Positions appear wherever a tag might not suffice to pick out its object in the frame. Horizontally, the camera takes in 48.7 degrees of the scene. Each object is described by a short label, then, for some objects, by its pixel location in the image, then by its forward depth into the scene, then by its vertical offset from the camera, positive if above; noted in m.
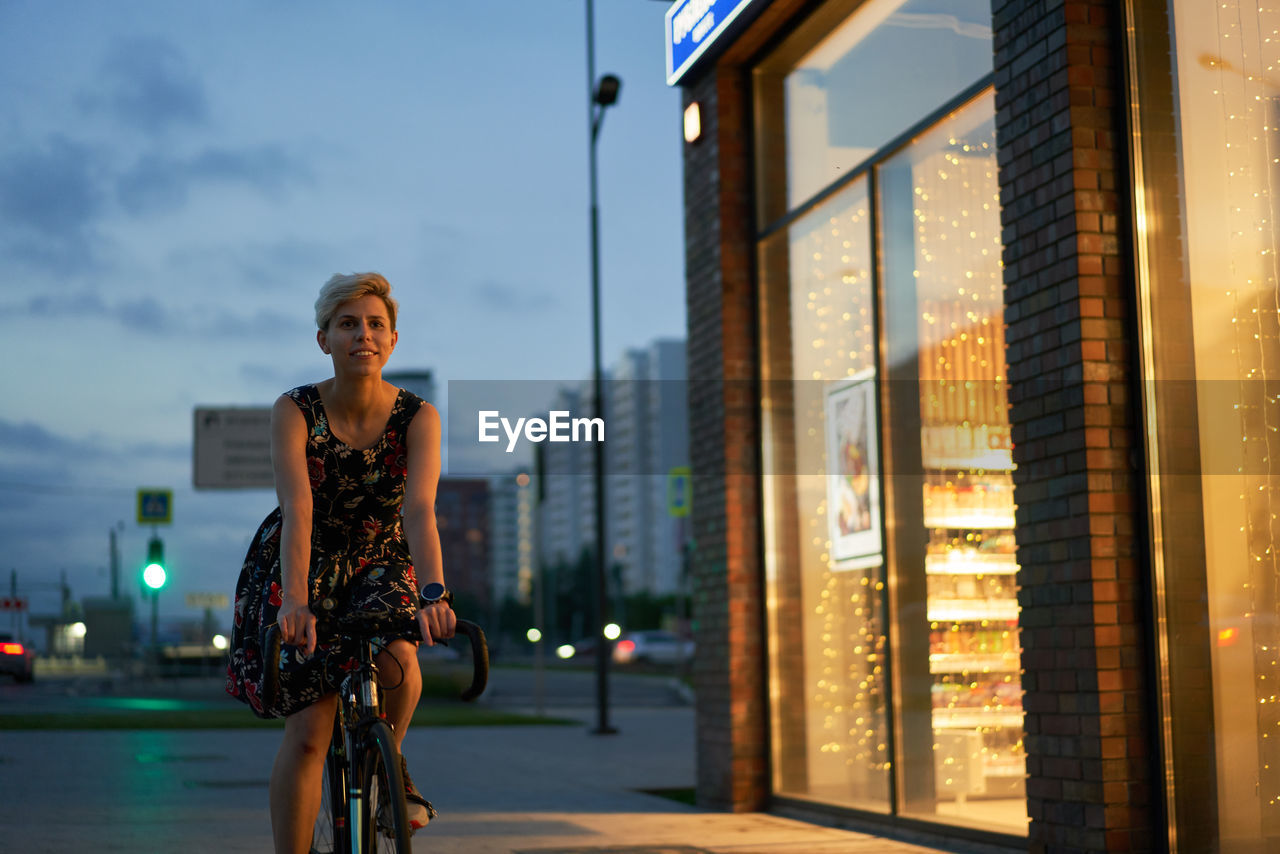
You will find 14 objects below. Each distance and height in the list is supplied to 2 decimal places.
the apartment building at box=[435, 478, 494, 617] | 144.90 -1.75
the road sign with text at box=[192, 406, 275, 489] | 26.72 +2.71
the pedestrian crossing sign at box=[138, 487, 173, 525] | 25.69 +1.54
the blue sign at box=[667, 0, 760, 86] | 9.14 +3.70
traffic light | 25.19 +0.42
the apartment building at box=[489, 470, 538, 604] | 161.88 -0.41
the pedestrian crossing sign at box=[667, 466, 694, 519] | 20.88 +1.34
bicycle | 3.48 -0.43
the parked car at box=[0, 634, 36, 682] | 21.25 -1.12
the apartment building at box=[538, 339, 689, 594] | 180.00 +12.75
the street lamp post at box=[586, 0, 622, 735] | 18.66 +4.60
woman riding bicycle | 3.82 +0.16
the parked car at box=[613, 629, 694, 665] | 55.75 -2.69
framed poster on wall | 8.19 +0.62
